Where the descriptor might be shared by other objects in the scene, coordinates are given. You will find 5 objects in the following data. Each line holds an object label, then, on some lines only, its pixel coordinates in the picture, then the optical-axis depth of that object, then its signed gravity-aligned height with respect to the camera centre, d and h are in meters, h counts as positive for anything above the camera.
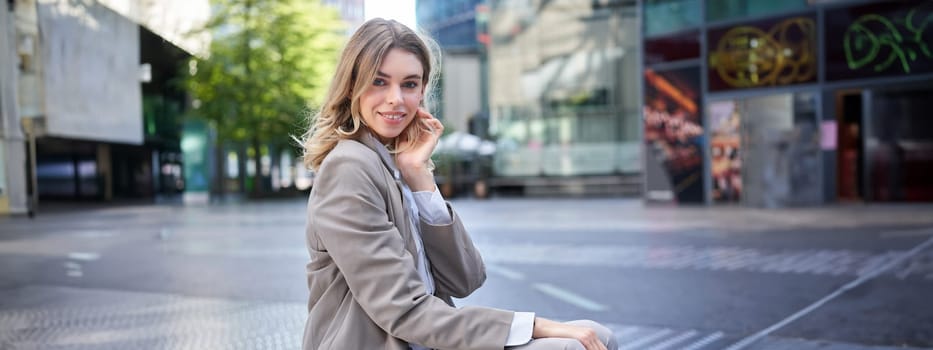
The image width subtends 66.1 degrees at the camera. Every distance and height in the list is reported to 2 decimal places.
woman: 1.62 -0.17
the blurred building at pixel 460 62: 37.00 +5.07
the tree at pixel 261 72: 26.03 +3.49
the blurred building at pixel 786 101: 14.67 +1.14
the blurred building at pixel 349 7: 116.56 +26.32
